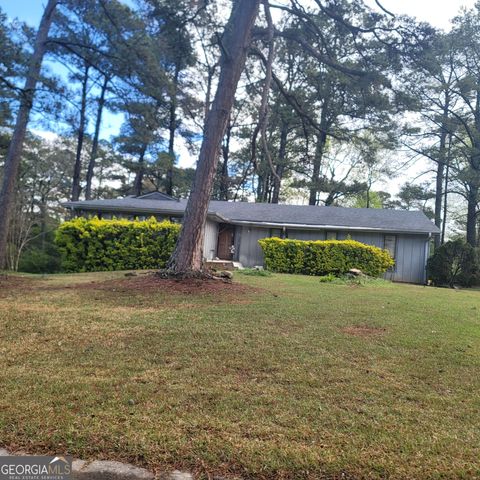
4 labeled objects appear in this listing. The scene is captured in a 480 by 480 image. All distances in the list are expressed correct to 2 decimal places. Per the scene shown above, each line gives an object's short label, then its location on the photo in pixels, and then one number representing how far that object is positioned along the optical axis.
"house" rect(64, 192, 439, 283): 16.77
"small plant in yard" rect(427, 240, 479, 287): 15.12
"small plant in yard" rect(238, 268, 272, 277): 11.95
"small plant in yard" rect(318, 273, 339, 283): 11.34
